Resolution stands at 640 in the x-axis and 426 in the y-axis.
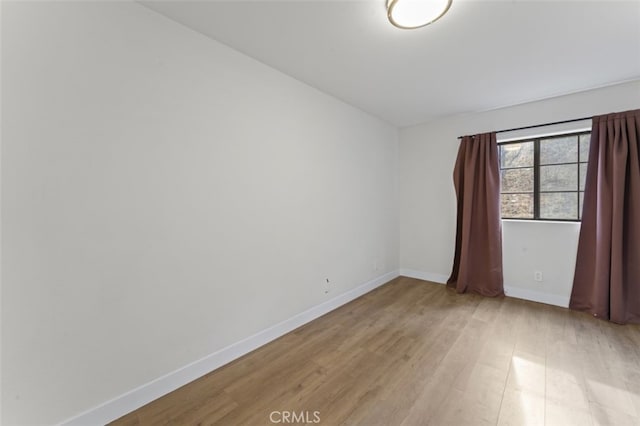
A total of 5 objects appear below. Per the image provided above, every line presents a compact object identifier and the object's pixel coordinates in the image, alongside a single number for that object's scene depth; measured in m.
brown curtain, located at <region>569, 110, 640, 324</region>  2.53
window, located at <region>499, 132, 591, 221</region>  2.95
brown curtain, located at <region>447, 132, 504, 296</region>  3.29
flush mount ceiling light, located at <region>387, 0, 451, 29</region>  1.50
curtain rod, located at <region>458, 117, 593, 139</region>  2.80
